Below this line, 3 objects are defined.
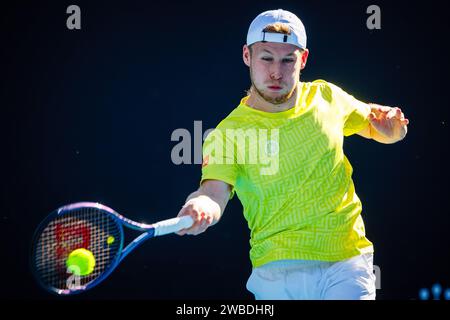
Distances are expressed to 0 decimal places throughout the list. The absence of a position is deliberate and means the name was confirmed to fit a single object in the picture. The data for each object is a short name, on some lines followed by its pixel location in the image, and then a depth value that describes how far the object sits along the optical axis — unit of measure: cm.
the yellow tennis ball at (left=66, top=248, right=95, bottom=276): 692
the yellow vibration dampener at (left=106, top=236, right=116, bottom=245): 707
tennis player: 782
